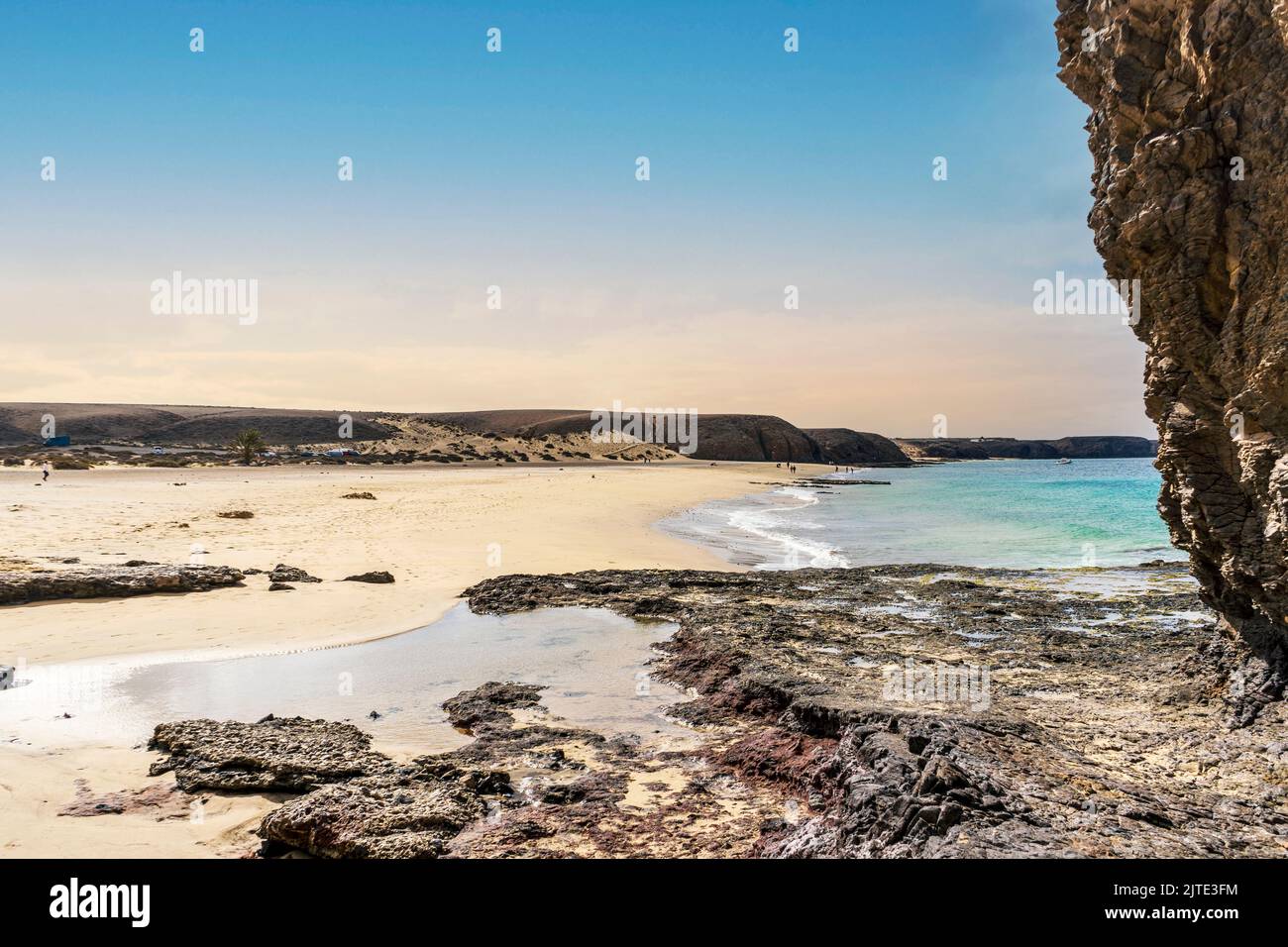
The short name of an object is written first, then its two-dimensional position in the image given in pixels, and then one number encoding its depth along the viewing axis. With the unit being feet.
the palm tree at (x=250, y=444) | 196.16
